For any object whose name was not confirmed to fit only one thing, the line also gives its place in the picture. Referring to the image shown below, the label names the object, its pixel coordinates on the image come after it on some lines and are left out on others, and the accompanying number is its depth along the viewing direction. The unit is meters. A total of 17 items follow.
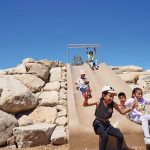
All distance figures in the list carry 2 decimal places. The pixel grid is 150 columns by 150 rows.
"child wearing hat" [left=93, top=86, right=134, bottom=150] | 3.29
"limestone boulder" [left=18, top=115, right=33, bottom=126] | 4.75
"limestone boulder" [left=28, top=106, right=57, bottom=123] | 5.13
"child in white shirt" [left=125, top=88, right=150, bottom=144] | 3.74
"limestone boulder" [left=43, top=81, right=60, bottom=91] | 6.65
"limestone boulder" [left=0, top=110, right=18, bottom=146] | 4.31
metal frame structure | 9.39
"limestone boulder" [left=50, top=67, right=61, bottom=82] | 7.43
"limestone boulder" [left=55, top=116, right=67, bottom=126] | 4.91
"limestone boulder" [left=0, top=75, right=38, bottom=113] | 5.03
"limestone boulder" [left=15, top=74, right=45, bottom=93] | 6.57
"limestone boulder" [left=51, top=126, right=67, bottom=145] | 4.11
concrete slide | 3.57
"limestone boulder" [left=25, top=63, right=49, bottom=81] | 7.33
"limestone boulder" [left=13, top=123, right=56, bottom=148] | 4.09
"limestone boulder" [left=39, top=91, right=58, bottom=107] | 5.68
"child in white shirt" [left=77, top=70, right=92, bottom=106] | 5.60
